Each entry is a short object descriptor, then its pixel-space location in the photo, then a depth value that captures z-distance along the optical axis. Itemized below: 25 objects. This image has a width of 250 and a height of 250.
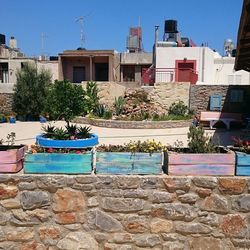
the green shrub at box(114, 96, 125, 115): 13.35
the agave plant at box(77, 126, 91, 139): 3.80
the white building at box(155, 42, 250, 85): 18.29
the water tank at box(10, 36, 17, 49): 32.99
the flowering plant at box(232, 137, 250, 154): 2.81
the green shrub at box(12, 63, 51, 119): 13.44
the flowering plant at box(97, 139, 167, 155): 2.78
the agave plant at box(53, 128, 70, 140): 3.52
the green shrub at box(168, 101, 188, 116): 13.04
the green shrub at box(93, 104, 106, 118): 12.78
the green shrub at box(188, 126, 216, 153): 2.78
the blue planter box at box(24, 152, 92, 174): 2.65
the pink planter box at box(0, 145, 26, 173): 2.67
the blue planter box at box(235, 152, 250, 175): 2.64
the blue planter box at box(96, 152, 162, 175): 2.66
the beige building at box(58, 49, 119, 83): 22.41
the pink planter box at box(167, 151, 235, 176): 2.64
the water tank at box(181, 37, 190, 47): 22.30
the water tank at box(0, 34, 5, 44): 30.70
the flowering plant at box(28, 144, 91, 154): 2.79
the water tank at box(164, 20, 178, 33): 24.64
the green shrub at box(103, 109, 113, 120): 12.26
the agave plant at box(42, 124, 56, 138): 3.71
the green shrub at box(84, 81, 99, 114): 13.78
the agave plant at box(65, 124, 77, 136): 3.78
